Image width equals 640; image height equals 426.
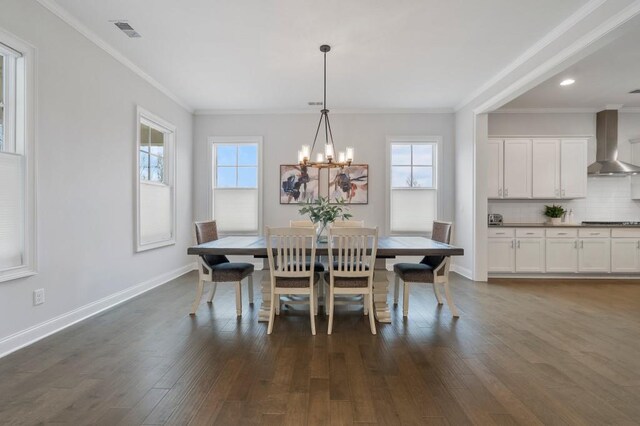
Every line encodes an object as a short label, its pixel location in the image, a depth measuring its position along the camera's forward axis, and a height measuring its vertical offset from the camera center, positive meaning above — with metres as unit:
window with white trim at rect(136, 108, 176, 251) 4.33 +0.38
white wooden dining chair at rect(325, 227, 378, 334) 2.82 -0.49
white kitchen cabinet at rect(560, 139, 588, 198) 5.32 +0.74
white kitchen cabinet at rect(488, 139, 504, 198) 5.34 +0.72
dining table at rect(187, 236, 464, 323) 2.98 -0.39
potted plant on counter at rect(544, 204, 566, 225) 5.38 -0.05
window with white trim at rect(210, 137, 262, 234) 5.90 +0.45
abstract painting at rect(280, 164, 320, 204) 5.87 +0.45
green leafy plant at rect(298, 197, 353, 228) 3.27 -0.04
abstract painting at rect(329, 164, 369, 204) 5.88 +0.43
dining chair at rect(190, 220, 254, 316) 3.32 -0.67
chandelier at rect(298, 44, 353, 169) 3.39 +0.55
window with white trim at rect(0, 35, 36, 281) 2.48 +0.40
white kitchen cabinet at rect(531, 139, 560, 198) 5.32 +0.71
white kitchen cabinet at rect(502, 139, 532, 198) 5.33 +0.70
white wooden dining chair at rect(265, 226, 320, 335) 2.81 -0.51
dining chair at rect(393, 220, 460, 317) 3.30 -0.64
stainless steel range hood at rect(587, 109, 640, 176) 5.27 +1.06
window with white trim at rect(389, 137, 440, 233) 5.88 +0.48
